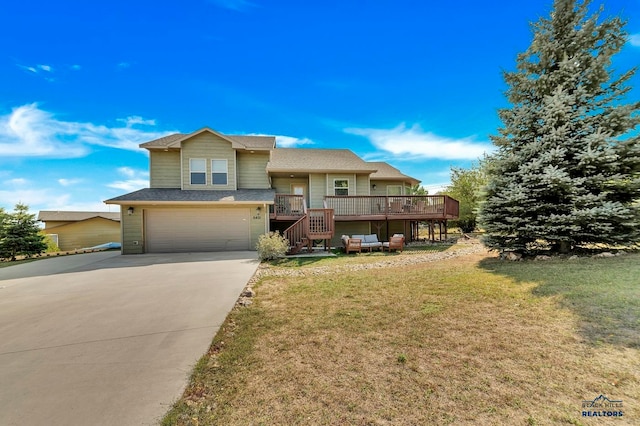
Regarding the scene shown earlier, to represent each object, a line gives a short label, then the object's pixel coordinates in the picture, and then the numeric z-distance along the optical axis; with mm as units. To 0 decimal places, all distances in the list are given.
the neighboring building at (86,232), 22219
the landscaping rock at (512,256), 7844
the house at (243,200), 12516
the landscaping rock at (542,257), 7512
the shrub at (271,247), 9883
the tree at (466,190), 21609
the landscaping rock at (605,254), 7028
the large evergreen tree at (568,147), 6922
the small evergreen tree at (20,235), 13336
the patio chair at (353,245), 11628
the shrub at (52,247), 17067
